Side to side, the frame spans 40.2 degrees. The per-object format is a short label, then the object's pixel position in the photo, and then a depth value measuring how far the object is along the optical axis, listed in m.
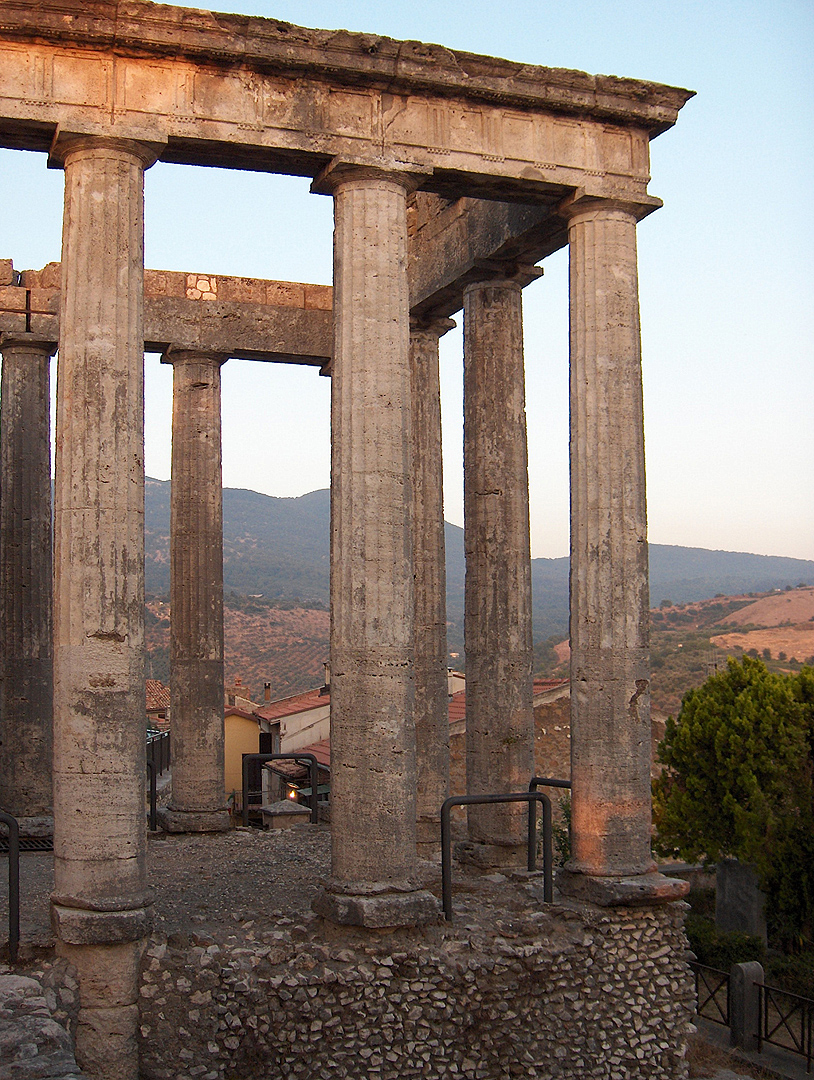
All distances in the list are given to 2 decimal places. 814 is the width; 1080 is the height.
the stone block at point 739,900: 23.56
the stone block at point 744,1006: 16.92
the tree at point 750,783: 23.00
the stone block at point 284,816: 18.14
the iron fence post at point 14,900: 9.18
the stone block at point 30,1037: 6.83
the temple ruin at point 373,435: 9.61
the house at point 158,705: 45.09
